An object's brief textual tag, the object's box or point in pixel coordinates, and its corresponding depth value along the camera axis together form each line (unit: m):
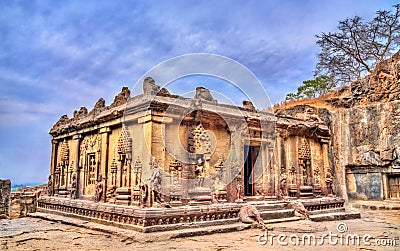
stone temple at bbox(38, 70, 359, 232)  8.92
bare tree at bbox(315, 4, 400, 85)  23.93
